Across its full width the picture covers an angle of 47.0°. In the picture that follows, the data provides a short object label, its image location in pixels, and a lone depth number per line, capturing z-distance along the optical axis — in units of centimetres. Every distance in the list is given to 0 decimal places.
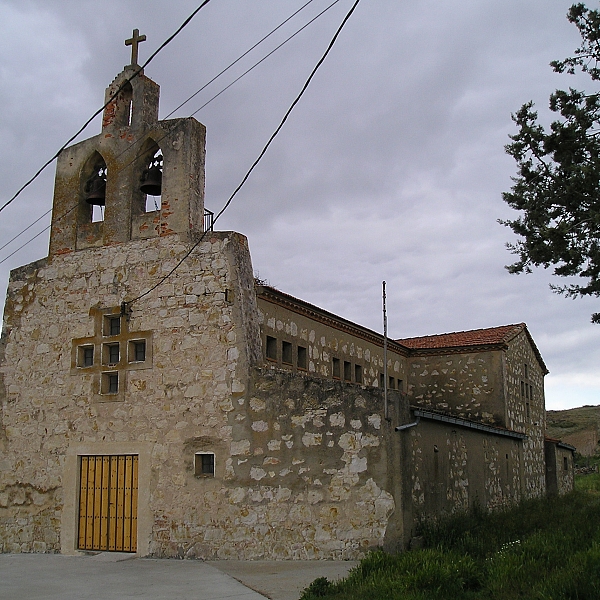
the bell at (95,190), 1585
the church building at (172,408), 1262
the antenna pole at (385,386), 1247
